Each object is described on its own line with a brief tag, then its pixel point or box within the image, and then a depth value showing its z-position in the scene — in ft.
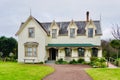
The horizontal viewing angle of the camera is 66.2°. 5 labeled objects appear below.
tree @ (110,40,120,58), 59.19
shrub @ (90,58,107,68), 44.86
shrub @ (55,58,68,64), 56.18
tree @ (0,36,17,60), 75.30
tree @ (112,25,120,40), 67.90
